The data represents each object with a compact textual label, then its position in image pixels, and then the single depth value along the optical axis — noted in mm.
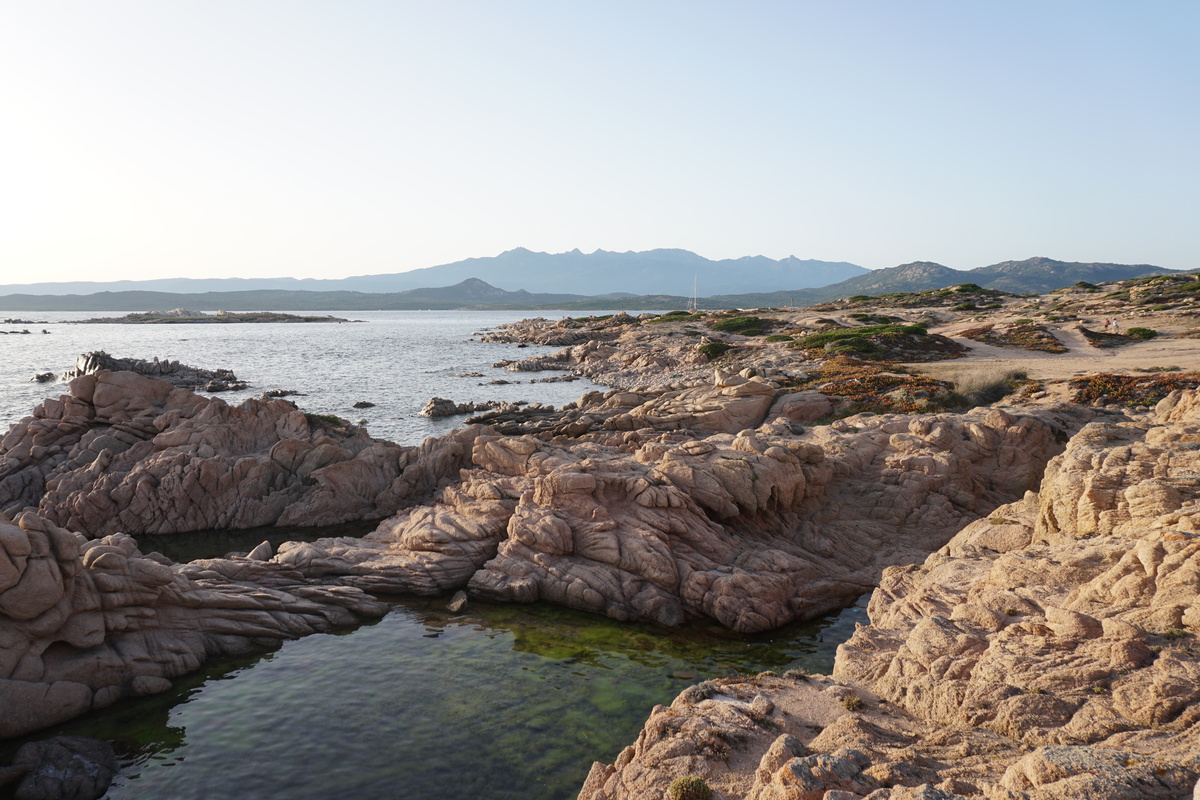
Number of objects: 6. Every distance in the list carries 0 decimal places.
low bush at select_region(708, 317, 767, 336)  100450
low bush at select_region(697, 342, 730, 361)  83875
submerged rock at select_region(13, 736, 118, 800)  14883
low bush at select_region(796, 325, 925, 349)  73500
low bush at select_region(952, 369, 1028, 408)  43188
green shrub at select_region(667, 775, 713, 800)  12047
